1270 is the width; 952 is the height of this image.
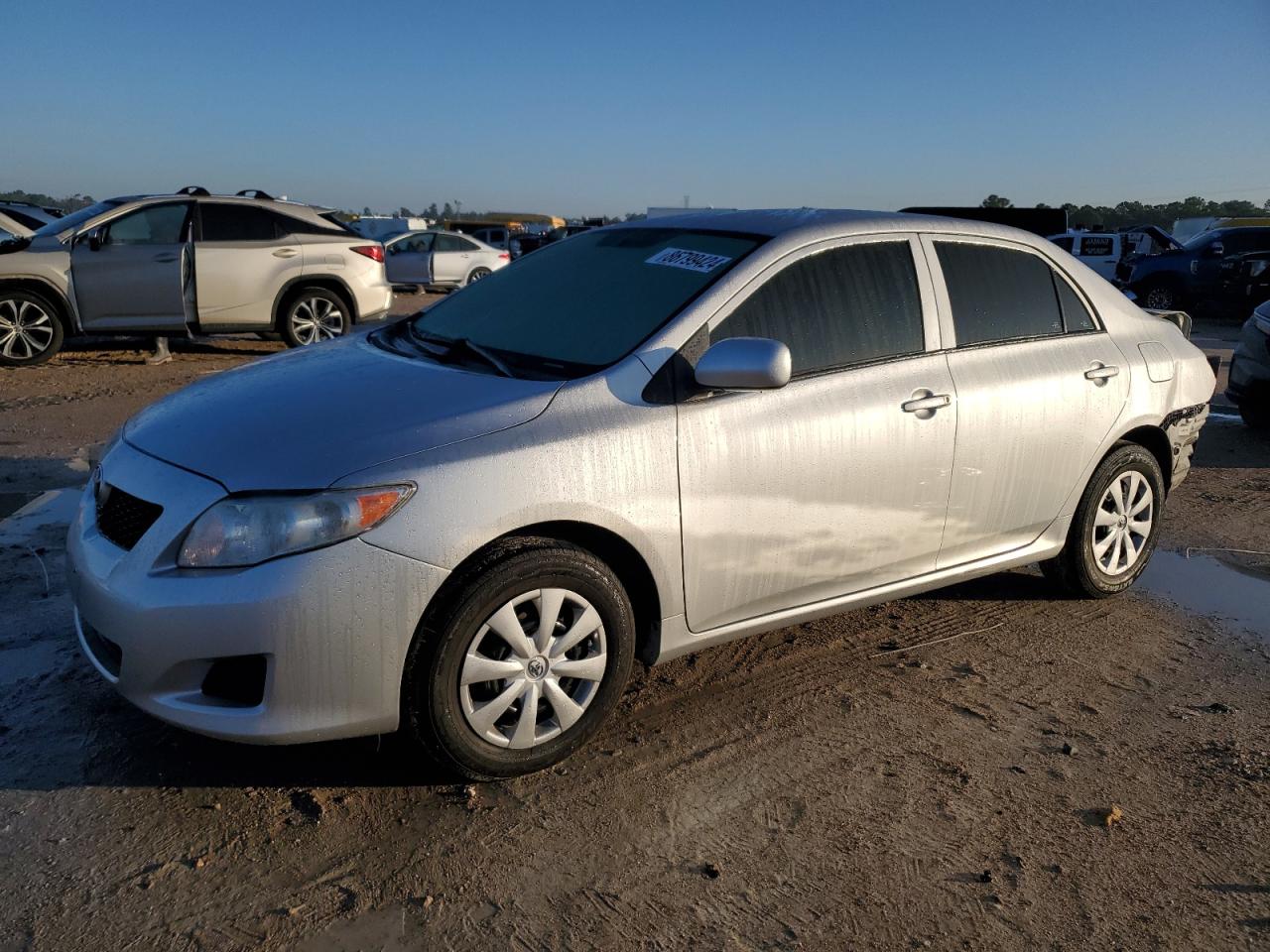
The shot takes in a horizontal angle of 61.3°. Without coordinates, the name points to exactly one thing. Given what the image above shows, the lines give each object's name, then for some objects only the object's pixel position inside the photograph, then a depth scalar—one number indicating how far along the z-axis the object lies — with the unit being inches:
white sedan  952.3
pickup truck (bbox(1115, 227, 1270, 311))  749.3
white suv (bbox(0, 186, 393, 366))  402.0
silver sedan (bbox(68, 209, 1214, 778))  110.3
